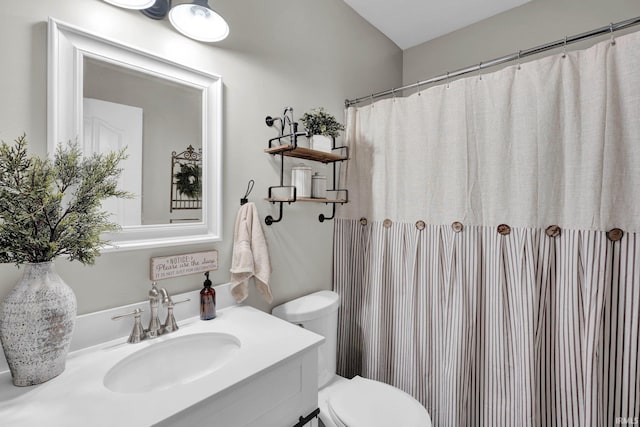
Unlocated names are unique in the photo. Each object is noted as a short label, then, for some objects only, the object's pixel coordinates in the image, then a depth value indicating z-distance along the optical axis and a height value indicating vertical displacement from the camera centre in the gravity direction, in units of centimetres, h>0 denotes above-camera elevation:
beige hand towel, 124 -19
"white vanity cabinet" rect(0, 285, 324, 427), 65 -44
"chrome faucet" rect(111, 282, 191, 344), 98 -38
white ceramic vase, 70 -28
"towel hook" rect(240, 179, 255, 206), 132 +9
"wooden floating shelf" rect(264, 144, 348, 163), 135 +29
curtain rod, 108 +69
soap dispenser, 114 -36
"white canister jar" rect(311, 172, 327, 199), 151 +13
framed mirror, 89 +29
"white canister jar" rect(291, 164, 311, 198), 145 +15
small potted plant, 149 +43
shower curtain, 110 -14
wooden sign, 106 -21
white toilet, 120 -83
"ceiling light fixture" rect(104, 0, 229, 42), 104 +71
